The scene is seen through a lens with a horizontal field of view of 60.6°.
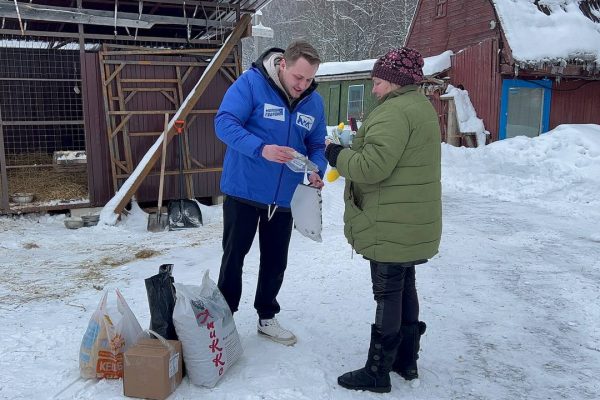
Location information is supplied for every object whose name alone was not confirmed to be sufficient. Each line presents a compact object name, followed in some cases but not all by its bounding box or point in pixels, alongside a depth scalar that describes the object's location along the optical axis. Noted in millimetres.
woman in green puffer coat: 2473
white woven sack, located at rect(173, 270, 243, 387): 2611
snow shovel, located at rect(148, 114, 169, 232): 7152
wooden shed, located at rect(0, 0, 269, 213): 7543
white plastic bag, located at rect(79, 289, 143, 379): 2670
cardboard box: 2494
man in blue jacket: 2877
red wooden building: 12492
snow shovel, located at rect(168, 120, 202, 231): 7176
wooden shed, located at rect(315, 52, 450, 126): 19609
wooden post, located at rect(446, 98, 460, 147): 14305
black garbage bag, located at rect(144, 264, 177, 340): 2688
